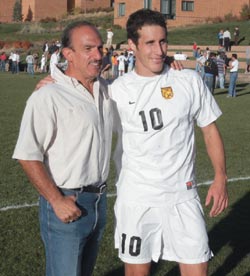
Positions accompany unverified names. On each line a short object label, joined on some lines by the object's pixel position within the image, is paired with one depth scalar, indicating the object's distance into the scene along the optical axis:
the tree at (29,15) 89.94
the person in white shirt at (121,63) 35.69
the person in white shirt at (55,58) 29.65
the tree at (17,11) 90.25
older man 3.45
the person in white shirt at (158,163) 4.02
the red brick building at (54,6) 88.19
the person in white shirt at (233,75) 24.89
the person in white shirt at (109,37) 48.46
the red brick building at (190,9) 67.50
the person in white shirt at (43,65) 41.75
